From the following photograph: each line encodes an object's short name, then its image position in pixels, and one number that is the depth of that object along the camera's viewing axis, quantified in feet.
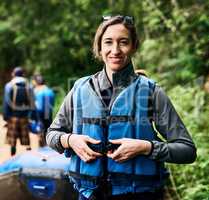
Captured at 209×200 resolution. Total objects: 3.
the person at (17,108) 42.04
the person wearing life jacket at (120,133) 11.12
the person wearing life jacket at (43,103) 47.39
